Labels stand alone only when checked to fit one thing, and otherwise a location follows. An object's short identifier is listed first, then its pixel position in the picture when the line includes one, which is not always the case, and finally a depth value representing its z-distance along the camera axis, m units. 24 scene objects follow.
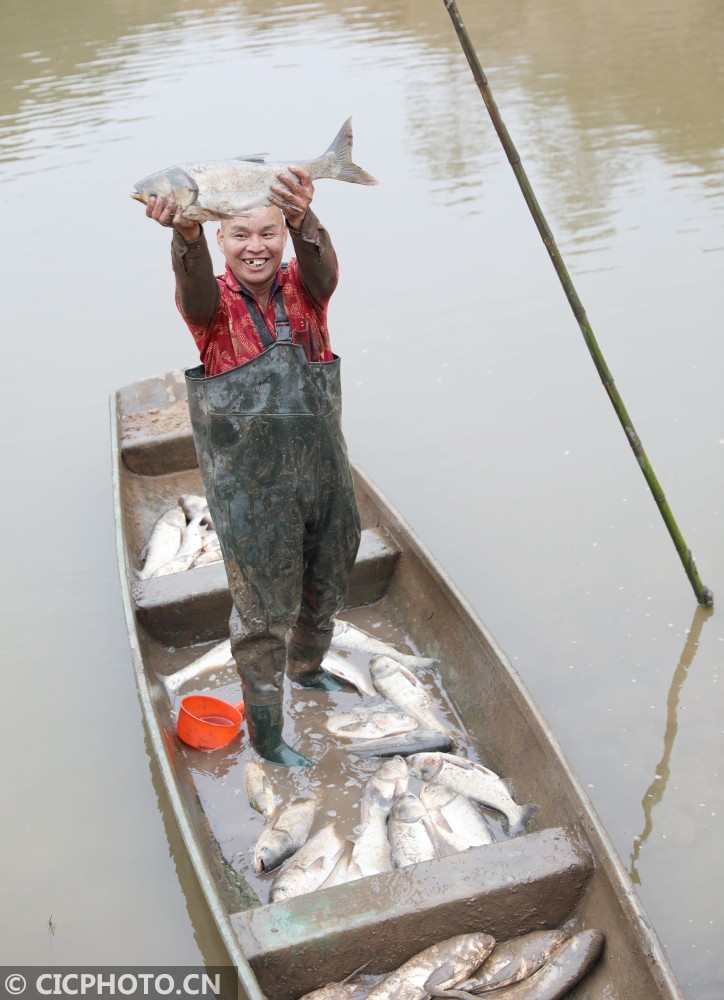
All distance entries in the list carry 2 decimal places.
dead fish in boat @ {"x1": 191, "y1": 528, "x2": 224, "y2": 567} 6.65
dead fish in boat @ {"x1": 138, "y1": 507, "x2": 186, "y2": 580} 6.67
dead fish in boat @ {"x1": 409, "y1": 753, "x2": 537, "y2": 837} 4.45
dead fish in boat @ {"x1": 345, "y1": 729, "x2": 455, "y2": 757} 4.93
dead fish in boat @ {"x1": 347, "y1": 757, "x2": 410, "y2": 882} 4.29
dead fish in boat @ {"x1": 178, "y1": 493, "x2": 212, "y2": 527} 7.09
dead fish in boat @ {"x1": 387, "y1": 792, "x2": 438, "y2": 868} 4.32
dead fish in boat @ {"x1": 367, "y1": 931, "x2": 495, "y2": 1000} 3.74
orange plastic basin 5.12
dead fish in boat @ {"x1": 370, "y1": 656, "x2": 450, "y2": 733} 5.21
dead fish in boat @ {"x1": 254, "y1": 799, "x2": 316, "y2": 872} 4.45
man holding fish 3.77
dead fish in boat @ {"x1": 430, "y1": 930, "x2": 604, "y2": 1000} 3.72
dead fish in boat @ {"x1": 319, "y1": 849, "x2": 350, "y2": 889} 4.23
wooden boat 3.76
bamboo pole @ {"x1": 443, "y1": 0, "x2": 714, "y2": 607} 5.04
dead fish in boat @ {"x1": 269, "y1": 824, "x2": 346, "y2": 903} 4.21
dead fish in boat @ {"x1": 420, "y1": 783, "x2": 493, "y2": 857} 4.36
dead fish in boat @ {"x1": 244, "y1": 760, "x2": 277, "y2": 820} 4.78
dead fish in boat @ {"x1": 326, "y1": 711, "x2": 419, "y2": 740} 5.11
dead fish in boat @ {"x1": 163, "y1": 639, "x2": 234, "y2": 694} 5.66
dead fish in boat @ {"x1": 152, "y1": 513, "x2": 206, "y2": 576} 6.58
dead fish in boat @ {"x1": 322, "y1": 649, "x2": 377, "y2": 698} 5.50
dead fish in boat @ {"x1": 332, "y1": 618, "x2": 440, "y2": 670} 5.77
